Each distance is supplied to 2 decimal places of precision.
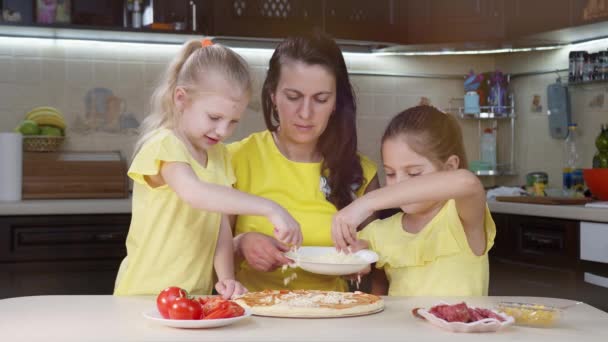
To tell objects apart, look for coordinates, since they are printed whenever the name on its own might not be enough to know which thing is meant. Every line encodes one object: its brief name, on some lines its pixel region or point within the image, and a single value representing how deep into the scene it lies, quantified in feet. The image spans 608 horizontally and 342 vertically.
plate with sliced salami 5.11
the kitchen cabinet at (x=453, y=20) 13.84
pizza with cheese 5.50
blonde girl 6.86
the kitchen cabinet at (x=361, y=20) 13.62
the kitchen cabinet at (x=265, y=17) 13.07
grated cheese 6.54
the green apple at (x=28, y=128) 12.76
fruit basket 12.76
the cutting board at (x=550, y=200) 11.55
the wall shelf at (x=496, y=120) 15.14
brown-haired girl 6.42
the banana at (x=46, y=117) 13.02
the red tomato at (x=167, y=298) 5.24
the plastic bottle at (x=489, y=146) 15.32
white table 4.96
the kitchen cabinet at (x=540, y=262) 11.02
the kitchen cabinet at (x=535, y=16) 12.84
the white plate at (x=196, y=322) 5.05
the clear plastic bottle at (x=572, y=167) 13.33
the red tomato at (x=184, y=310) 5.15
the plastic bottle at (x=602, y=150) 12.13
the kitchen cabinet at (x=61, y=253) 11.27
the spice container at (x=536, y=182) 13.34
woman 7.80
